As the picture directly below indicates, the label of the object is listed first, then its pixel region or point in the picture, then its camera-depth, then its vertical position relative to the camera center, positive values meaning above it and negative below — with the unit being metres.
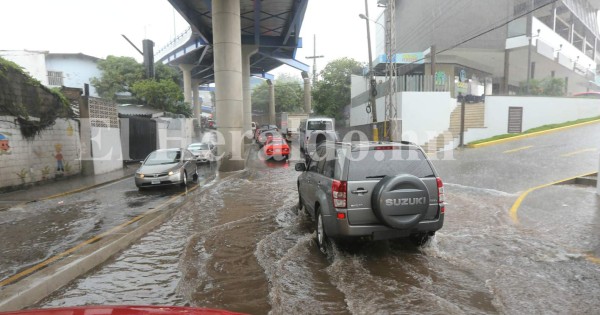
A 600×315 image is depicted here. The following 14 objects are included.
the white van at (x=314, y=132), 20.91 -0.07
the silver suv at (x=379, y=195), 4.85 -0.86
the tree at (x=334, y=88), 42.09 +4.82
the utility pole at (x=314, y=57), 51.45 +10.37
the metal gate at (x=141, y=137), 20.88 -0.19
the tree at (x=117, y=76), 36.62 +5.68
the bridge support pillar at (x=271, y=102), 61.03 +4.86
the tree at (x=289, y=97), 72.38 +6.64
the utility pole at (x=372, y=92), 21.38 +2.24
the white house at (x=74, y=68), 39.36 +7.21
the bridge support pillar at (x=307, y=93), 55.34 +5.63
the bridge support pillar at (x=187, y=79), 46.47 +7.02
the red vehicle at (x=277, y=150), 21.42 -1.06
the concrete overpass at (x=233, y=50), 17.09 +8.74
